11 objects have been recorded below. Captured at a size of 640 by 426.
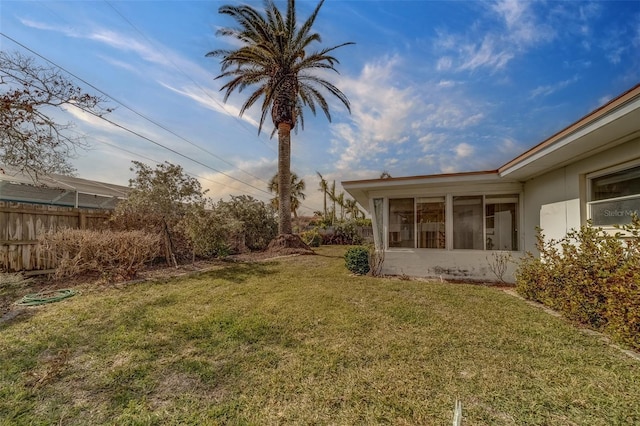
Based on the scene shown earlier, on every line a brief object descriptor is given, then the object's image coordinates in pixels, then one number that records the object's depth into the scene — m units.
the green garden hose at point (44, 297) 5.68
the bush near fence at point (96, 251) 7.33
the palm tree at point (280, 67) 12.91
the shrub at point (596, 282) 3.89
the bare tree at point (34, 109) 4.52
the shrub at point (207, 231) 10.42
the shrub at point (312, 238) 20.48
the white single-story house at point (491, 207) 5.72
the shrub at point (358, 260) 9.16
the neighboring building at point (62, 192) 10.12
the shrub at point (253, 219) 14.91
